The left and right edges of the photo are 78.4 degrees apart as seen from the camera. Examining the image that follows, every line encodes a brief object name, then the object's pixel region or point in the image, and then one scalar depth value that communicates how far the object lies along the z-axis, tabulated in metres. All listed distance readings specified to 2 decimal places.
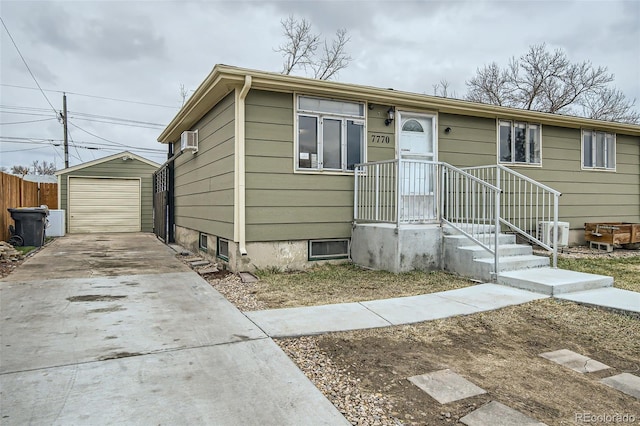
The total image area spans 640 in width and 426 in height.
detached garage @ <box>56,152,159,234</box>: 14.16
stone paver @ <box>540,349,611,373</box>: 2.70
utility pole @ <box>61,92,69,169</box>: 19.30
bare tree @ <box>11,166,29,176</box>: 29.58
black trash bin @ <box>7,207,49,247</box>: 9.35
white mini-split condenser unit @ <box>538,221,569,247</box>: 8.00
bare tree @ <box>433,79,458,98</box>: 21.72
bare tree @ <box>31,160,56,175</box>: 35.44
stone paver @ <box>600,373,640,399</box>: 2.36
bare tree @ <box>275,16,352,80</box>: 17.66
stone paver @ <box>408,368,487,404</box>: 2.26
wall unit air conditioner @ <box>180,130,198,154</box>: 8.39
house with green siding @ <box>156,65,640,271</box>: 5.96
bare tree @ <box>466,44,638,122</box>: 18.75
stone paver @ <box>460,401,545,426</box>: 1.97
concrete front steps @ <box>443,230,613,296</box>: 4.70
